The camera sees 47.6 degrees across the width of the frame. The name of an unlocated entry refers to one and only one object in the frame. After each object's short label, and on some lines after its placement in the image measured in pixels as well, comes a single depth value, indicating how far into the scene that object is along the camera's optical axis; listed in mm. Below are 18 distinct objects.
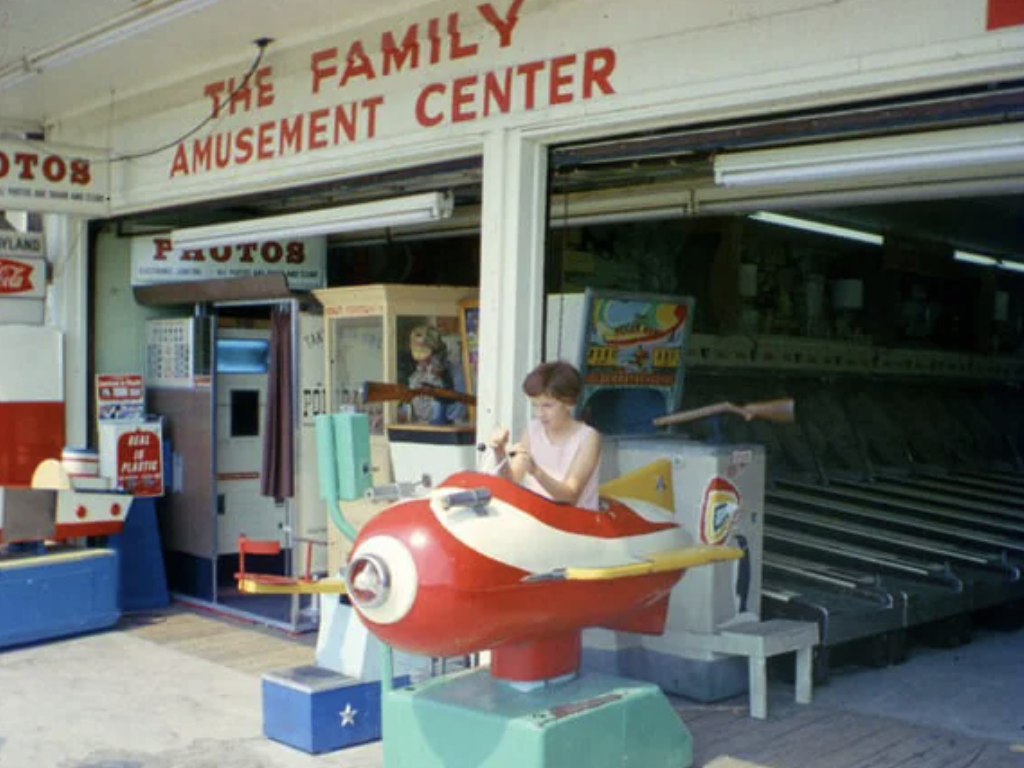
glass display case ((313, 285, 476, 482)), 6238
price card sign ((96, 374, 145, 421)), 7531
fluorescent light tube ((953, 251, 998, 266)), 10945
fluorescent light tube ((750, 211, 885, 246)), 7741
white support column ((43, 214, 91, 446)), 7727
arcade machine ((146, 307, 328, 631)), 7410
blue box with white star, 4742
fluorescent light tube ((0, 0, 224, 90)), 5363
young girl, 4215
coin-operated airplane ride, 3768
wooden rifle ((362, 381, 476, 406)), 5285
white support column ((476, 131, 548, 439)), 4949
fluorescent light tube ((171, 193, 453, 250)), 5430
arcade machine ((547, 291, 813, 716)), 5375
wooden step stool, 5191
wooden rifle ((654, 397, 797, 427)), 4766
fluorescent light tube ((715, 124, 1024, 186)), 3818
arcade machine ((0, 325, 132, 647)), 6527
